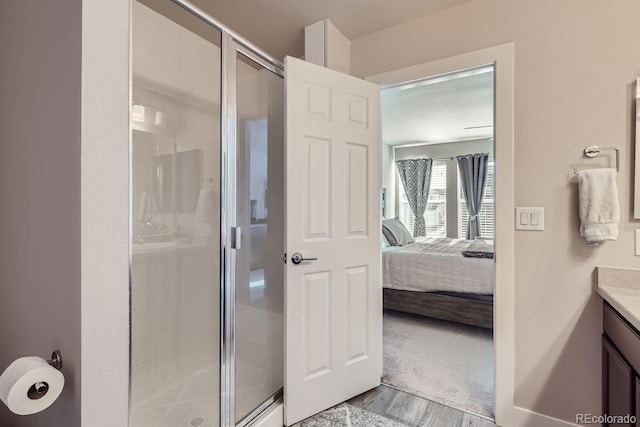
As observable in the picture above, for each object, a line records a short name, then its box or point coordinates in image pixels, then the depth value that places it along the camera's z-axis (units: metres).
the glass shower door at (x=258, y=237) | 1.69
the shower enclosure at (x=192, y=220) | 1.44
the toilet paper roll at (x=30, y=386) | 0.71
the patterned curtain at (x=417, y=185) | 6.30
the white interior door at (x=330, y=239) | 1.67
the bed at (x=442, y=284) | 3.03
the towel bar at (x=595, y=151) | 1.47
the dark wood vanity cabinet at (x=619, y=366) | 1.08
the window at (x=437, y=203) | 6.25
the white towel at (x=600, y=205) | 1.43
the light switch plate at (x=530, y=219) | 1.62
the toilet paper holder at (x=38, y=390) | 0.72
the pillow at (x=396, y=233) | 4.35
